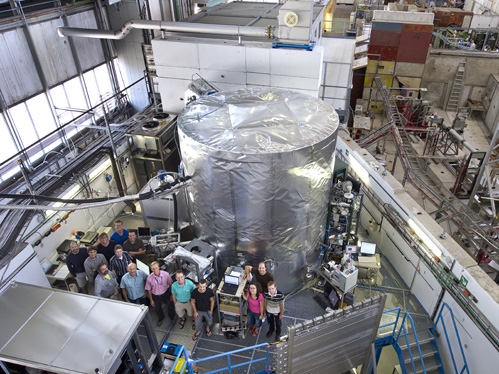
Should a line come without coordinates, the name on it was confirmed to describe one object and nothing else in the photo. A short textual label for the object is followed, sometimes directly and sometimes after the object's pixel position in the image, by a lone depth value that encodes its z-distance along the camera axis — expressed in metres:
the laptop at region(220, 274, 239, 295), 6.81
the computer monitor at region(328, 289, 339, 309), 7.57
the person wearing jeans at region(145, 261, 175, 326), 6.86
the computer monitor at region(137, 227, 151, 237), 8.91
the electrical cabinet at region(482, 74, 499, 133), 16.80
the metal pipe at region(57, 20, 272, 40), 9.62
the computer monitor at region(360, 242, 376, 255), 8.16
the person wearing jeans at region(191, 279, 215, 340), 6.66
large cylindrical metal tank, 6.55
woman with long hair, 6.56
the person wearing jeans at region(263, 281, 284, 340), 6.51
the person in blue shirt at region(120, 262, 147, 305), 6.89
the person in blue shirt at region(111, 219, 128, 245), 8.22
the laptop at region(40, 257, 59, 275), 8.30
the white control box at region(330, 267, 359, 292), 7.25
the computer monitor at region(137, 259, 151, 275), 7.18
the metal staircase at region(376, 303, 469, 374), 6.91
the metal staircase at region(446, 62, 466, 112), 17.62
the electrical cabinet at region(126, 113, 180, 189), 10.26
